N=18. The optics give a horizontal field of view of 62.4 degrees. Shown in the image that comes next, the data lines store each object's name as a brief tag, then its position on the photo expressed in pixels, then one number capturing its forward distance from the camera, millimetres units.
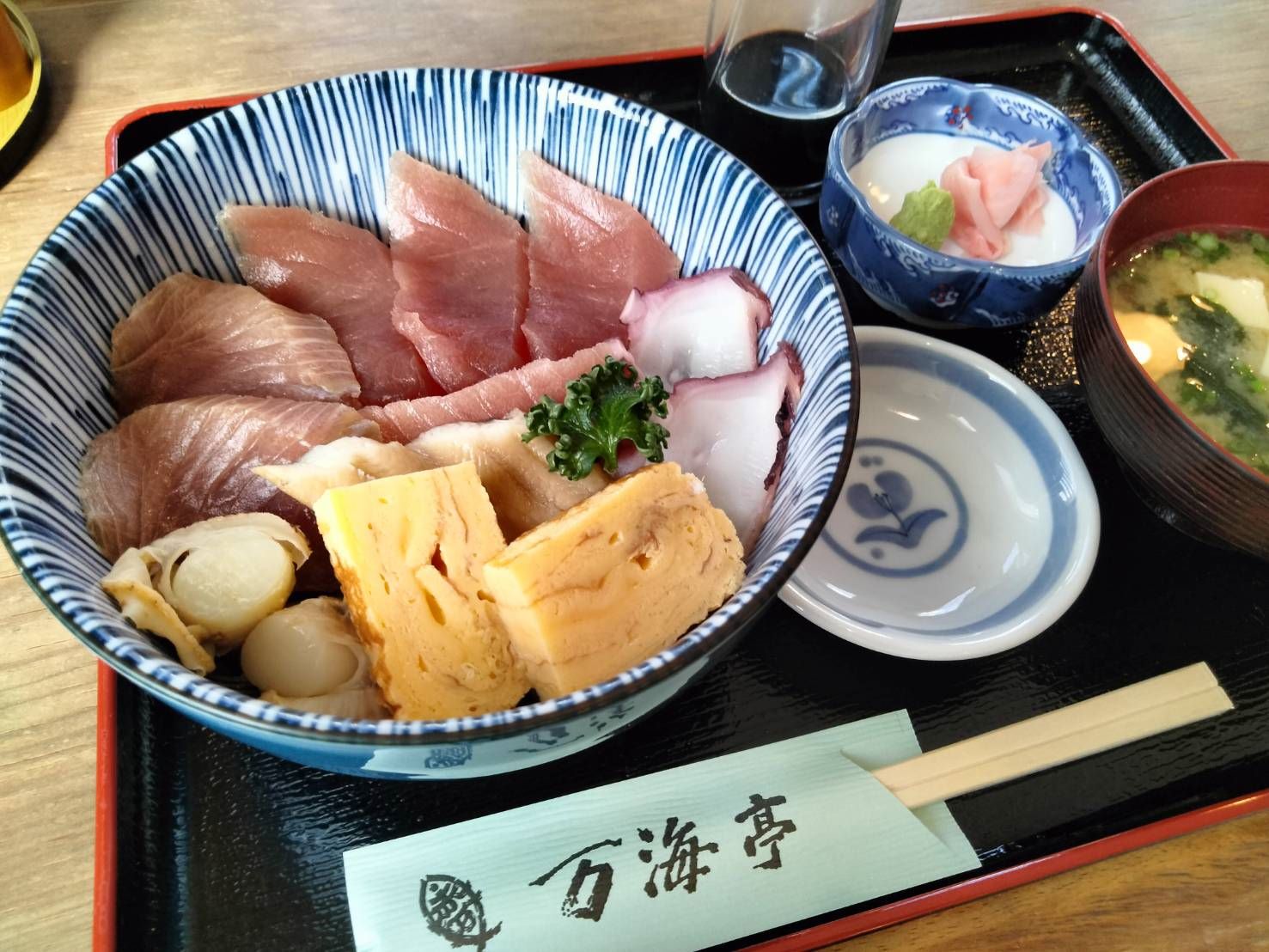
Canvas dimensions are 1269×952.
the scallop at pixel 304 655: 214
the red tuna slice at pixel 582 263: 279
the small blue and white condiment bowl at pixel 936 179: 301
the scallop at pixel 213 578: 210
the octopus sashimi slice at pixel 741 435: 245
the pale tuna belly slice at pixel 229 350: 252
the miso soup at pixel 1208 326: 299
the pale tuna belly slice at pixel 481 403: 253
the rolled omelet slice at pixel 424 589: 206
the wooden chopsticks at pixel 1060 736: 237
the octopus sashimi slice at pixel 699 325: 262
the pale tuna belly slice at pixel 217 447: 236
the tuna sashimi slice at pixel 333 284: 271
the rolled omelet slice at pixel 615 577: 198
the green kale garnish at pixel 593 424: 233
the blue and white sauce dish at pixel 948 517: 263
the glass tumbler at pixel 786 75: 348
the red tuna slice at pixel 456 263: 276
